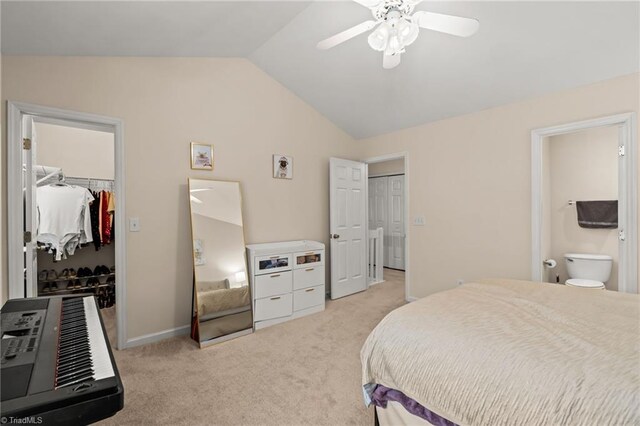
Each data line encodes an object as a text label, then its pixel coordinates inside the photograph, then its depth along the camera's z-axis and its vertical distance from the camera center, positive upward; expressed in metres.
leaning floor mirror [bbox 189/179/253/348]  2.79 -0.52
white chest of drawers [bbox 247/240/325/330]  3.14 -0.77
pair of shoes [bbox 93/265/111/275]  3.77 -0.73
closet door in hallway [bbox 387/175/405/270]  6.04 -0.22
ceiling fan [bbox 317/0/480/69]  1.64 +1.09
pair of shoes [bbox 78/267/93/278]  3.66 -0.73
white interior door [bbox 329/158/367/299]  4.11 -0.20
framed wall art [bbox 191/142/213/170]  3.02 +0.61
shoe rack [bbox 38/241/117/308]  3.49 -0.77
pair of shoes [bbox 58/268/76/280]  3.56 -0.74
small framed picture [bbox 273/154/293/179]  3.68 +0.60
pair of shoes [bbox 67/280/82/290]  3.59 -0.87
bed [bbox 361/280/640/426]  0.95 -0.57
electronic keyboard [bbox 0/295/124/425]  0.64 -0.41
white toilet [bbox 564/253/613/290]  3.42 -0.67
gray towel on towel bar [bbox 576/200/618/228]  3.50 -0.03
